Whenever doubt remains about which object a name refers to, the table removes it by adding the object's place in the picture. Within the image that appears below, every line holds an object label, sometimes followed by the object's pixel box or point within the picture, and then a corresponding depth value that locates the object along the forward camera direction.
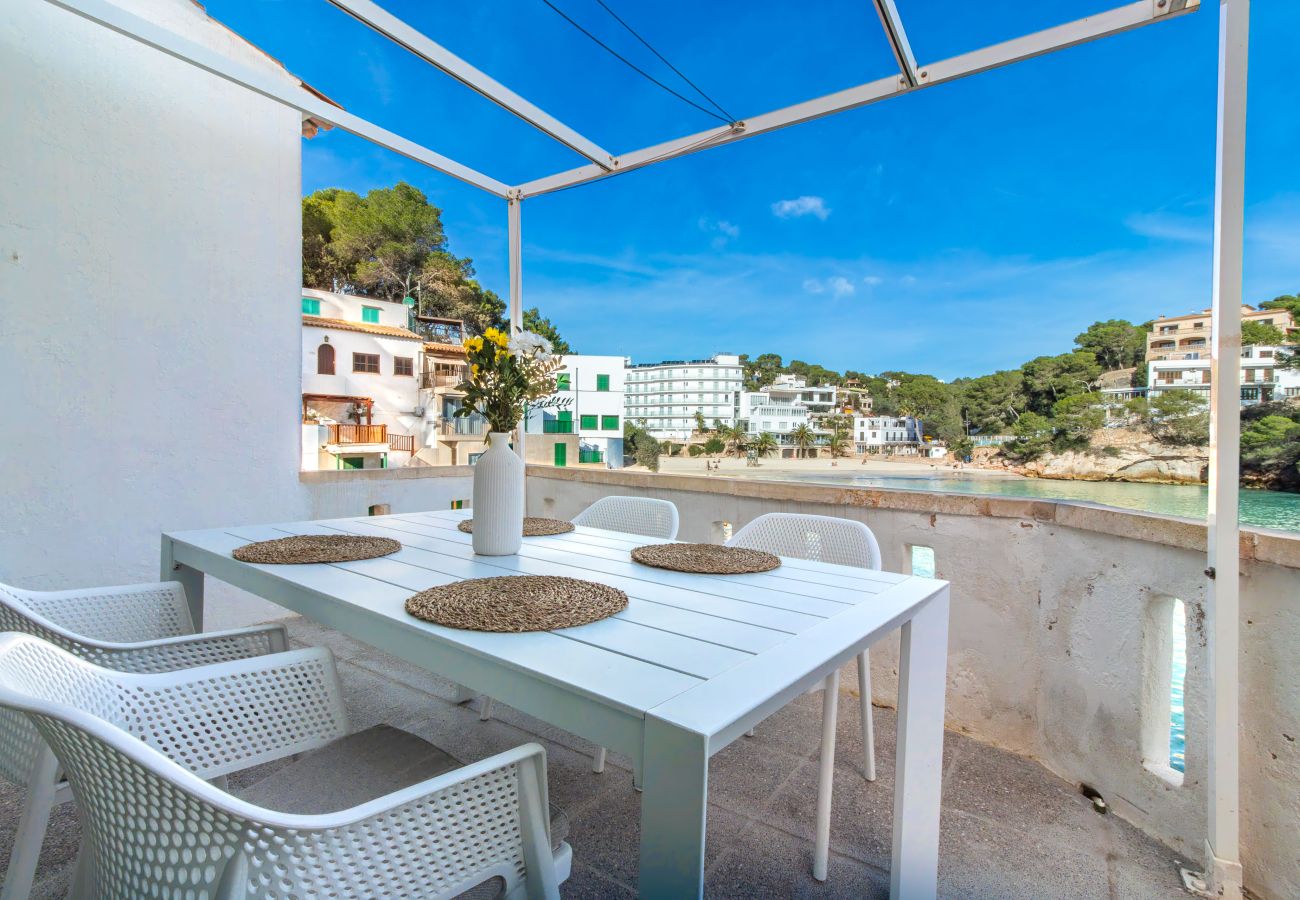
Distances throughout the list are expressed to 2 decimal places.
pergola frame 1.37
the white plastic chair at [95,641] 1.02
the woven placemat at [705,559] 1.56
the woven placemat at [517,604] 1.07
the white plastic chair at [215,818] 0.62
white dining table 0.72
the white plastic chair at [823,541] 1.86
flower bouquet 1.59
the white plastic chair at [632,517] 2.32
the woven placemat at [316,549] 1.60
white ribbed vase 1.65
